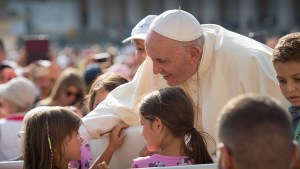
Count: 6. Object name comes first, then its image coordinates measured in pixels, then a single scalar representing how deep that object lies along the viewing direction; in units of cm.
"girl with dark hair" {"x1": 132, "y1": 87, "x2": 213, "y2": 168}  820
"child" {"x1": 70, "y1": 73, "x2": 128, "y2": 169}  1097
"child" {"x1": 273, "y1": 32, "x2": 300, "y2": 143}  829
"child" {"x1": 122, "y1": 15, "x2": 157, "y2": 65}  1163
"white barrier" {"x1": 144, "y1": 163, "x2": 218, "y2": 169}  719
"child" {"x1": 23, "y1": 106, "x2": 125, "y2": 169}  807
